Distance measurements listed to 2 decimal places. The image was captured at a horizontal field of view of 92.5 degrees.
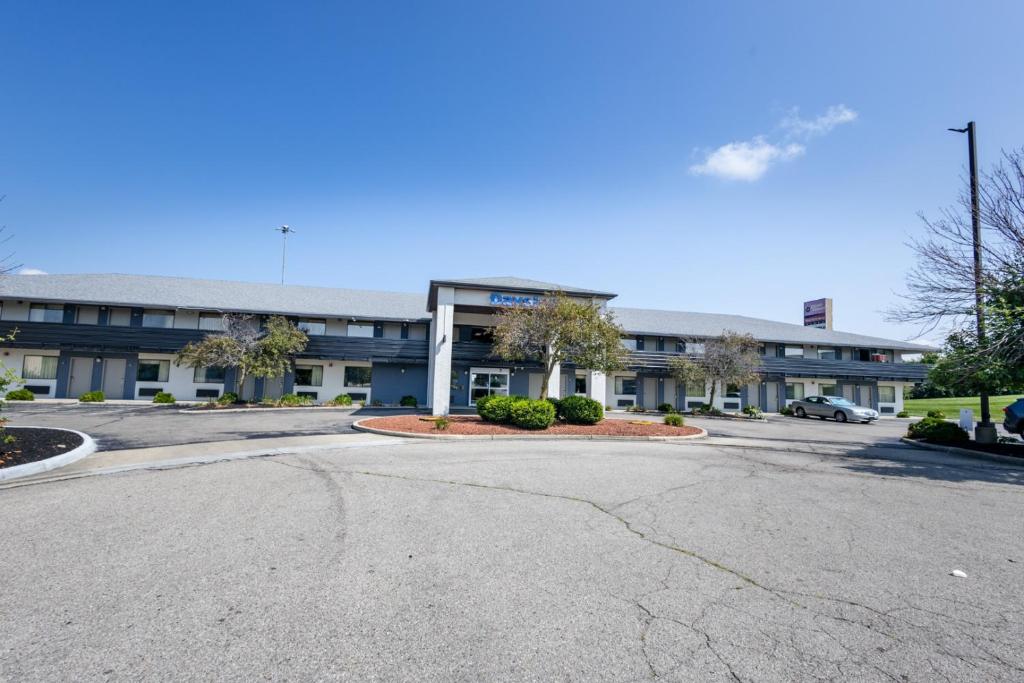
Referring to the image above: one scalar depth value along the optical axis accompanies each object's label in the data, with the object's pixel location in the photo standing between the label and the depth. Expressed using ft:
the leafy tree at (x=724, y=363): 98.60
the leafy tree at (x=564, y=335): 60.90
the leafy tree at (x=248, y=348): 82.94
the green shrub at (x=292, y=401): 89.56
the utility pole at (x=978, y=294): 44.04
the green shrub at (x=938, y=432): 53.01
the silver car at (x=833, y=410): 97.19
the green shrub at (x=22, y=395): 83.71
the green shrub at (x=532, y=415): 54.60
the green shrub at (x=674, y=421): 65.21
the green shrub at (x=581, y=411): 58.80
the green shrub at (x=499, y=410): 57.47
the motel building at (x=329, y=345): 91.45
